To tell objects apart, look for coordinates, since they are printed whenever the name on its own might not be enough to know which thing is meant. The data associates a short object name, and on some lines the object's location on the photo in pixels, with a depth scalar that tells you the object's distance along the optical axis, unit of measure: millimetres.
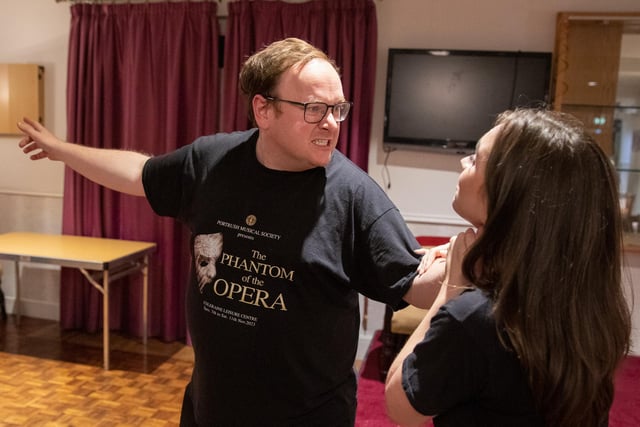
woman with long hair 770
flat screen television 3217
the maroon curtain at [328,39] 3322
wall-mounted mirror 3172
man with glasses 1234
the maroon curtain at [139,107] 3600
